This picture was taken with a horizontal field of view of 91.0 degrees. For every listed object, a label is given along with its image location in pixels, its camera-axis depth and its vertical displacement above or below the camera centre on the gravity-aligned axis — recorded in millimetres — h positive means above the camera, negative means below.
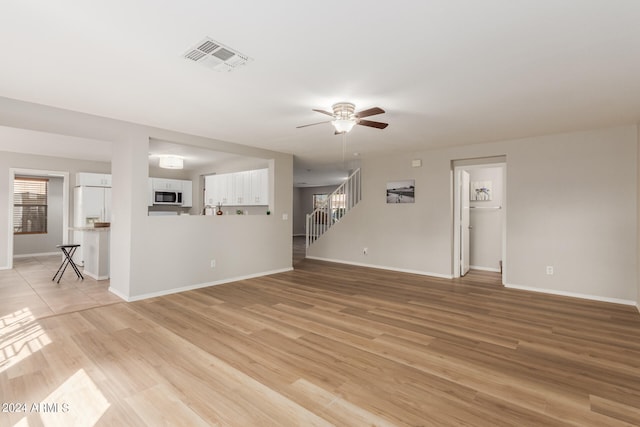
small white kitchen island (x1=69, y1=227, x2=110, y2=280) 5746 -742
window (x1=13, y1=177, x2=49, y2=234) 8414 +201
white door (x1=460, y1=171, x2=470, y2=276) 6207 -190
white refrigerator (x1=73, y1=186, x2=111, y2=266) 7266 +118
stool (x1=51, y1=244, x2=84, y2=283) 5496 -903
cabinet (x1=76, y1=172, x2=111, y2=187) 7480 +809
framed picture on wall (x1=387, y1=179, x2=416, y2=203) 6500 +493
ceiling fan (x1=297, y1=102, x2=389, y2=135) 3416 +1072
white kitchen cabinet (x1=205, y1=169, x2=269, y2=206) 7115 +619
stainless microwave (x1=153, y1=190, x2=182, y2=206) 8320 +427
